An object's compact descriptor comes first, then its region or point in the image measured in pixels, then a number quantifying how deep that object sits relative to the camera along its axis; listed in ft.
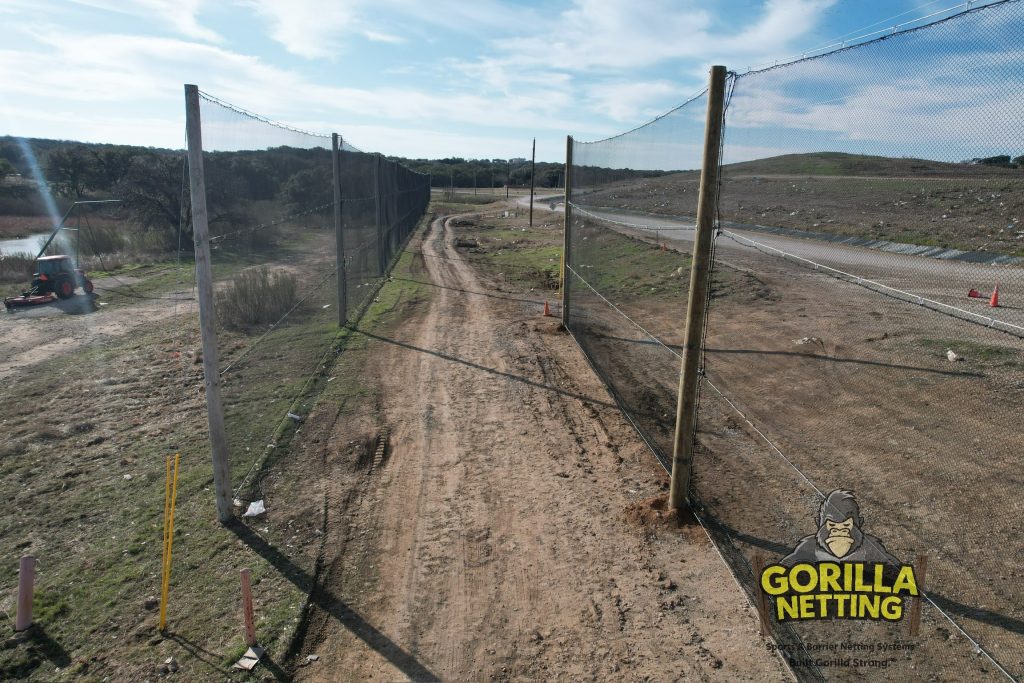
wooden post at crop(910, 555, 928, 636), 11.57
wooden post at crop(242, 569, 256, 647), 11.94
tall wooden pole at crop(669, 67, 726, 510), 14.33
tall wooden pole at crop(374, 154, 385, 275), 45.69
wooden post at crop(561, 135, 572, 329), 33.76
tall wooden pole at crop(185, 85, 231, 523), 14.94
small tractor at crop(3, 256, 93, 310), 48.39
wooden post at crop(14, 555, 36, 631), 12.66
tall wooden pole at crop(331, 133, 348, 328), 32.40
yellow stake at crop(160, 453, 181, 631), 12.80
